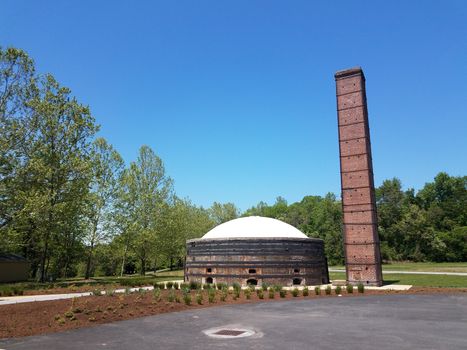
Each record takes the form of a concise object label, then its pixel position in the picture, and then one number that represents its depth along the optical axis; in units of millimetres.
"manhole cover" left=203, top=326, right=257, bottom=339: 10859
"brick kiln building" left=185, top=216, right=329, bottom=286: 28125
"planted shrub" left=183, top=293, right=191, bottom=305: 17389
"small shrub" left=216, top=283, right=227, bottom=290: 24391
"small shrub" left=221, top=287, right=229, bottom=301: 19312
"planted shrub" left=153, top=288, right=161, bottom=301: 17956
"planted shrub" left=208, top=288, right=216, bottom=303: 18453
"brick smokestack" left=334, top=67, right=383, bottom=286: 27891
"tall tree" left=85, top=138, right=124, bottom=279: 41750
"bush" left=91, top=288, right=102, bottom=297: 19250
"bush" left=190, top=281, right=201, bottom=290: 24094
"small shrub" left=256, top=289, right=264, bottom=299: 20052
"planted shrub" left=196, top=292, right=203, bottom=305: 17822
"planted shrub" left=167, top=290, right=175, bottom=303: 17938
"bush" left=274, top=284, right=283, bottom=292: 22297
